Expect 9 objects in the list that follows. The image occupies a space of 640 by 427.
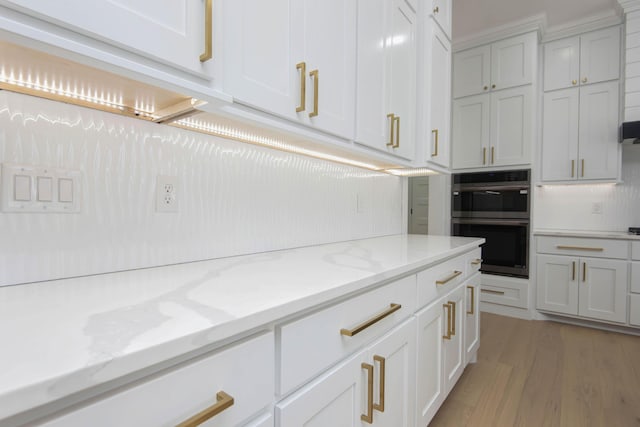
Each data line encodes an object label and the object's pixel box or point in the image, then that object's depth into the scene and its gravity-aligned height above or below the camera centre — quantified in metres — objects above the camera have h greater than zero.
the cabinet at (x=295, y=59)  0.84 +0.46
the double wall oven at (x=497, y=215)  2.98 -0.06
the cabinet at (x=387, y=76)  1.34 +0.62
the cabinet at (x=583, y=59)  2.85 +1.40
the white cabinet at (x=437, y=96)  1.83 +0.69
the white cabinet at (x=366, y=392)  0.69 -0.48
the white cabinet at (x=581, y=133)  2.83 +0.71
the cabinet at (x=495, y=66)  3.02 +1.43
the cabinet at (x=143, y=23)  0.54 +0.34
